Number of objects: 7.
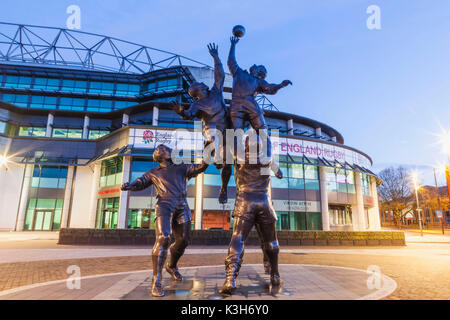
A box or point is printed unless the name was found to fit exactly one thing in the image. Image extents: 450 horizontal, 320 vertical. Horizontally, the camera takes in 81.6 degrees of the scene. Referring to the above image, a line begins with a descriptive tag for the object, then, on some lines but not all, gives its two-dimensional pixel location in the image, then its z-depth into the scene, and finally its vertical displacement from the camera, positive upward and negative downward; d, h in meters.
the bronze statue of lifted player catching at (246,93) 5.15 +2.42
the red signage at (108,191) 25.60 +2.30
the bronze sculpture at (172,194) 4.67 +0.40
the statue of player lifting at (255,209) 4.47 +0.13
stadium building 25.09 +6.24
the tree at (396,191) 48.94 +5.36
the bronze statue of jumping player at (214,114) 4.98 +1.94
